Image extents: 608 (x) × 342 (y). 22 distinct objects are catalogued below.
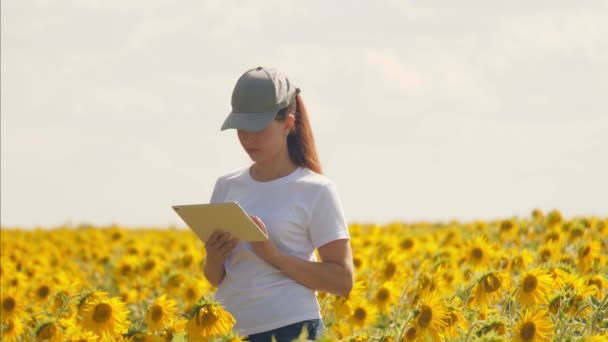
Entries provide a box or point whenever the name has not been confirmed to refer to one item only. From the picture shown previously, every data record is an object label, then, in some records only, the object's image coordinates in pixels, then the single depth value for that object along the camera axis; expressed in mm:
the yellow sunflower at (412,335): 9422
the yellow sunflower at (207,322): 8781
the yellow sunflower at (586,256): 15734
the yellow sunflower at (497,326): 9148
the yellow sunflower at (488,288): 10820
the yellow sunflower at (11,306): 15355
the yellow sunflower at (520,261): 15422
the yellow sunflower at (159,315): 11109
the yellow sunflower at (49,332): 11320
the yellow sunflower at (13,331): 14164
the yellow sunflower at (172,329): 10086
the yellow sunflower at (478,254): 16109
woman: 9555
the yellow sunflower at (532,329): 9219
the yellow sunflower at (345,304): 13773
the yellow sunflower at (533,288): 11117
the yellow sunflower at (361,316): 13961
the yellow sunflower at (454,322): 9578
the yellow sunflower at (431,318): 9453
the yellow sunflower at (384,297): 14758
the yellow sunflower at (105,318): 10805
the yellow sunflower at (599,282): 12359
